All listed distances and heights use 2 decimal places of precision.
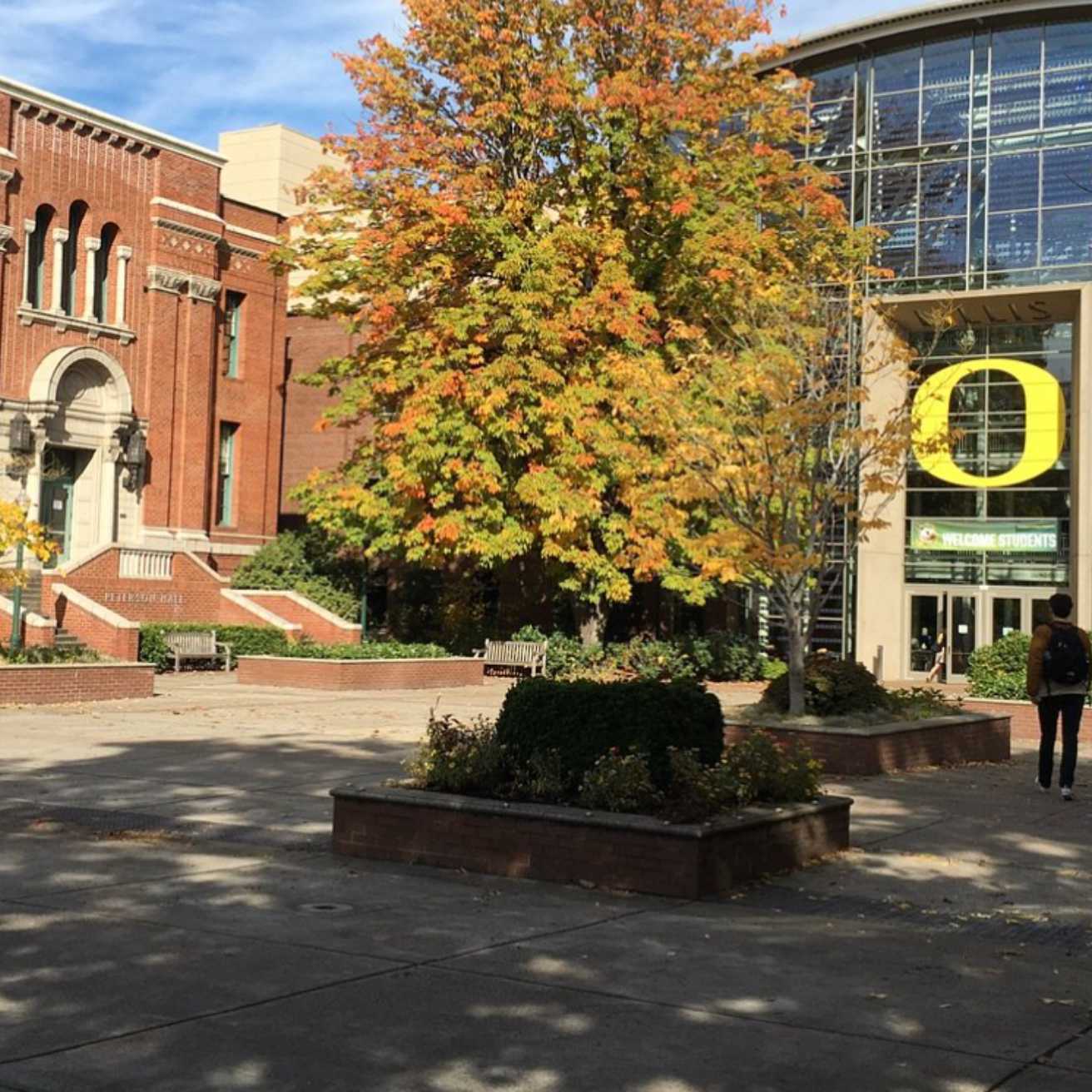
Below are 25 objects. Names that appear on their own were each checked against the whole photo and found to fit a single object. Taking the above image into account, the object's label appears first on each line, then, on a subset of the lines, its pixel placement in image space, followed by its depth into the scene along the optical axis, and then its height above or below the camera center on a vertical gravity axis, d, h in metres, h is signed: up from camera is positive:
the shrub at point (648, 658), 33.00 -0.60
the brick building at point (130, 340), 37.03 +7.59
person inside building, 40.62 -0.55
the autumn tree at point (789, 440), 16.81 +2.33
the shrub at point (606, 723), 9.73 -0.62
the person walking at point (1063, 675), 13.58 -0.31
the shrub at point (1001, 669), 23.03 -0.46
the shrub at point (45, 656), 23.66 -0.63
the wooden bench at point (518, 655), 34.03 -0.61
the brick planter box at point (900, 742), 15.29 -1.14
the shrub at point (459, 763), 10.04 -0.93
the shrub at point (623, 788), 9.27 -0.99
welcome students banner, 41.22 +2.97
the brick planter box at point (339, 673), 28.39 -0.96
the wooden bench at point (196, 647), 33.75 -0.59
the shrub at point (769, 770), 10.11 -0.94
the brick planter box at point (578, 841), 8.80 -1.33
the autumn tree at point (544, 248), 29.89 +8.05
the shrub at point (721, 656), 35.66 -0.54
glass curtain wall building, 41.12 +9.82
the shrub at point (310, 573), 40.81 +1.44
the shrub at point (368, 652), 29.84 -0.54
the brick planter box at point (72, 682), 22.50 -1.03
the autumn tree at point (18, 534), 24.16 +1.37
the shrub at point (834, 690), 16.55 -0.61
